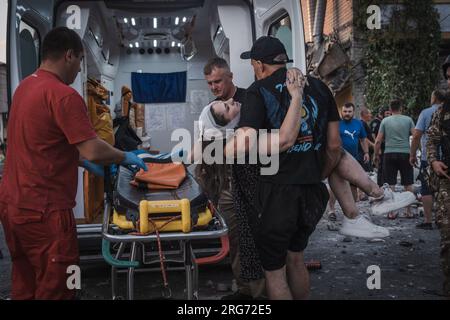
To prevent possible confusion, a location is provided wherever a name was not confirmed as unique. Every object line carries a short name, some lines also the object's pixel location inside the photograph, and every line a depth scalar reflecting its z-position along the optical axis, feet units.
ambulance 16.56
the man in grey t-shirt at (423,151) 21.80
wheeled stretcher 10.64
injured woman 13.11
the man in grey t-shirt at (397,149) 27.99
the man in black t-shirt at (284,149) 11.12
